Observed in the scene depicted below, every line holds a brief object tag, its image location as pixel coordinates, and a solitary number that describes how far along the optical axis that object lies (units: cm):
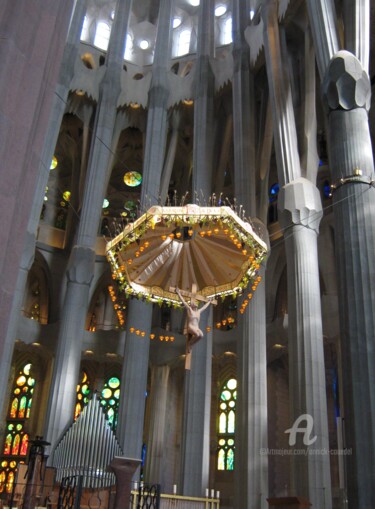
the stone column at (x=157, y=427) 2136
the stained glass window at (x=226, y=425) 2183
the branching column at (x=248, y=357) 1438
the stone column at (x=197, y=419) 1622
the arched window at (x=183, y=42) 2677
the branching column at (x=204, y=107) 2012
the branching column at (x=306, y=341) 1150
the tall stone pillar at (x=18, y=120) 407
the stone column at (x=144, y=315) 1694
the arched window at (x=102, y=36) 2642
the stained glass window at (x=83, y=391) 2366
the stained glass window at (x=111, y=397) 2306
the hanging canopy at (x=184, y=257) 1222
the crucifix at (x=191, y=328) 1155
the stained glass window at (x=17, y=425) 2200
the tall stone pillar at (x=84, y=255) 1733
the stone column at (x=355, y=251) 865
